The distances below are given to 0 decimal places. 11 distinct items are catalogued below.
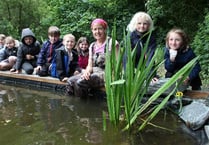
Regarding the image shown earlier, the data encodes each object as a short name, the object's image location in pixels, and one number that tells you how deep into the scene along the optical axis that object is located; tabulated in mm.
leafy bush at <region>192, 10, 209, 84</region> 3752
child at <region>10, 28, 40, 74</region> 4246
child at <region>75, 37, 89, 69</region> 3654
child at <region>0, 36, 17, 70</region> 4608
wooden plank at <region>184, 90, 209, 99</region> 2844
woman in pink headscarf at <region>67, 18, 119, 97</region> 3257
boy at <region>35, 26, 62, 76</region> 3918
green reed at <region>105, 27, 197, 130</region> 2139
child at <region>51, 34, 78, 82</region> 3599
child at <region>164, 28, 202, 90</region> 2930
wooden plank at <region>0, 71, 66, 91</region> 3769
